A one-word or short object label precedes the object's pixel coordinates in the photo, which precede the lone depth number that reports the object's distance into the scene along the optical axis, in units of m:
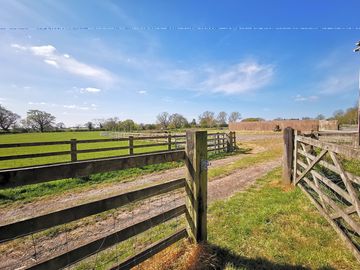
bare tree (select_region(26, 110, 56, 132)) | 89.69
